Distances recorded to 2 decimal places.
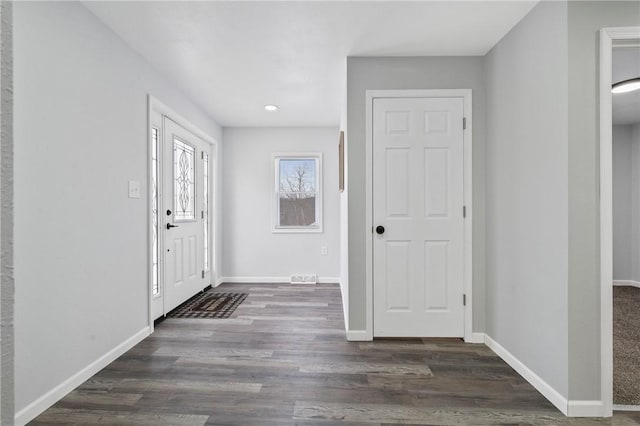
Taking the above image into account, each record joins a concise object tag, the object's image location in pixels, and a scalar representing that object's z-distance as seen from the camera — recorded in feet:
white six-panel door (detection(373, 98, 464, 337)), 9.08
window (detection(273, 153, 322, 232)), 16.19
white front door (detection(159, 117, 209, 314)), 11.12
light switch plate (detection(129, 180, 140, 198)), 8.54
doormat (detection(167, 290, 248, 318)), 11.31
